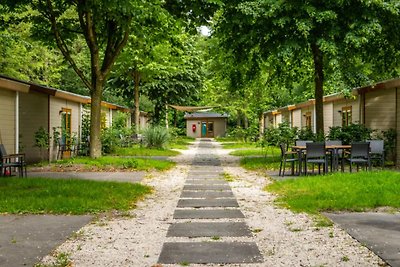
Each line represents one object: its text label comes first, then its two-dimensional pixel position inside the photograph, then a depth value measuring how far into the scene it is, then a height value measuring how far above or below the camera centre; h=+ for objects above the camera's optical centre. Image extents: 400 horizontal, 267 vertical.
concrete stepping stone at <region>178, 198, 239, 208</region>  8.14 -1.07
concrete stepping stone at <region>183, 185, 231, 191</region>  10.40 -1.02
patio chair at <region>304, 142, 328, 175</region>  12.14 -0.28
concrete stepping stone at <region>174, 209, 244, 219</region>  7.11 -1.10
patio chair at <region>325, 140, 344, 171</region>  12.97 -0.40
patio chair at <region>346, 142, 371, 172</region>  12.35 -0.31
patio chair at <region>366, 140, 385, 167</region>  13.73 -0.24
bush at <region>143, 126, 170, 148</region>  24.16 +0.14
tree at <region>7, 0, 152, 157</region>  15.57 +3.56
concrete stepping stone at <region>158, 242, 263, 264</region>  4.71 -1.14
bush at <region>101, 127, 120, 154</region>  21.34 -0.05
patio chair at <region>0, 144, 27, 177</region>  11.30 -0.55
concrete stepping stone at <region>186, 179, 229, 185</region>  11.33 -0.99
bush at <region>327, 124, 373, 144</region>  16.27 +0.22
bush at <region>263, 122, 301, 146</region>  18.47 +0.17
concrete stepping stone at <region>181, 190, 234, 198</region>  9.22 -1.05
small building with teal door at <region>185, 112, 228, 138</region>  62.34 +1.91
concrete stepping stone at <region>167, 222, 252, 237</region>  5.89 -1.12
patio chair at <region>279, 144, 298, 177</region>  12.61 -0.45
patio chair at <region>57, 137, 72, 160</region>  18.88 -0.30
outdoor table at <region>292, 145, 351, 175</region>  12.61 -0.28
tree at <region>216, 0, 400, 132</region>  13.72 +3.32
